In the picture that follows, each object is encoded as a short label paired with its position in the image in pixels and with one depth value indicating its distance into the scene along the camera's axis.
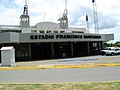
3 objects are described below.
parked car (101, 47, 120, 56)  28.05
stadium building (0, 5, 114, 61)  23.52
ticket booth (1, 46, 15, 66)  14.88
